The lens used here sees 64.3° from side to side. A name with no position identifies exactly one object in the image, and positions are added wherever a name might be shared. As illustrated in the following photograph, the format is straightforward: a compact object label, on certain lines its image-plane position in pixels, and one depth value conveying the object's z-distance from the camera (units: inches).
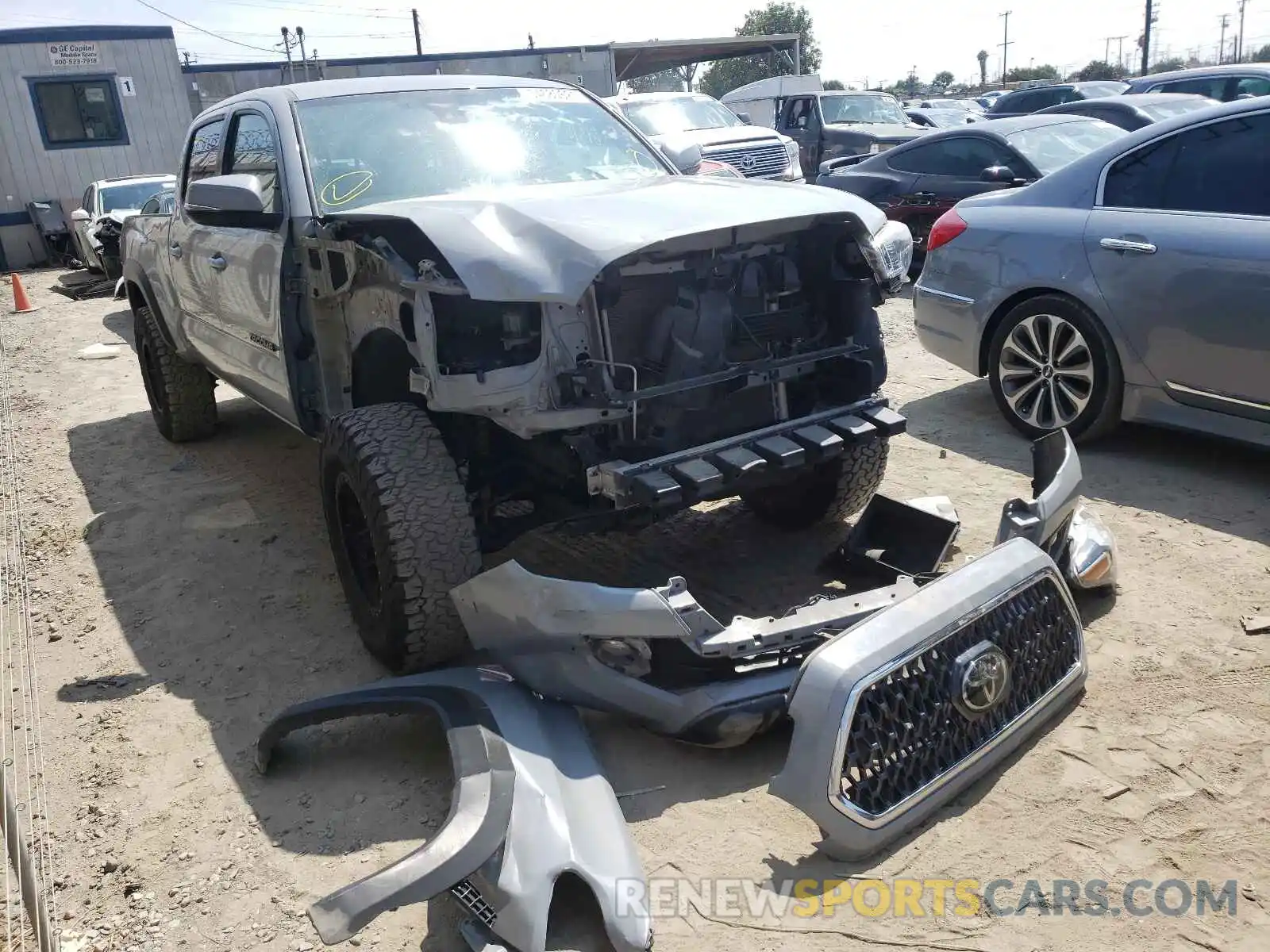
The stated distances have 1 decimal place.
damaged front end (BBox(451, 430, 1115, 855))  95.0
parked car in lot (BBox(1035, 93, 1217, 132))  391.2
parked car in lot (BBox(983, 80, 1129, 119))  660.7
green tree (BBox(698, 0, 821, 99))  2231.8
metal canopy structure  1054.4
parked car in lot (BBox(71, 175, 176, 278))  544.1
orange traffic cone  534.0
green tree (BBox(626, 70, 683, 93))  1417.3
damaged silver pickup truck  118.7
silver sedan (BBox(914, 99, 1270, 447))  168.6
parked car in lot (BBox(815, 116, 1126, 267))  324.2
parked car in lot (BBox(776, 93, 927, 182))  602.5
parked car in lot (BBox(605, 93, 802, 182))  495.8
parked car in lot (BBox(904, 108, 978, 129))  743.1
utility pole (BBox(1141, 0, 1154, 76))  1739.2
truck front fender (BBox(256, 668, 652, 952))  84.4
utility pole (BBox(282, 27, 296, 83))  1328.0
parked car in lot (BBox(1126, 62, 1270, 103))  448.1
